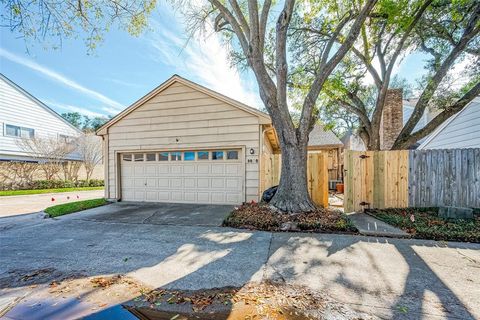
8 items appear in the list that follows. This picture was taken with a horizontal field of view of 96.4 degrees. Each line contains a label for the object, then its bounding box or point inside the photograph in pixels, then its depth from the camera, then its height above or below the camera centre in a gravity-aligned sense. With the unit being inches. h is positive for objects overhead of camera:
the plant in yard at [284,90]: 229.6 +75.6
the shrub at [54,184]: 566.3 -72.0
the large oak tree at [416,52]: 275.7 +155.3
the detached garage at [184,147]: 310.2 +17.5
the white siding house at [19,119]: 565.0 +118.5
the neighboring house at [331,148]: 576.7 +24.5
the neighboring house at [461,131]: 297.6 +39.0
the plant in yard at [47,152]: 598.0 +23.6
